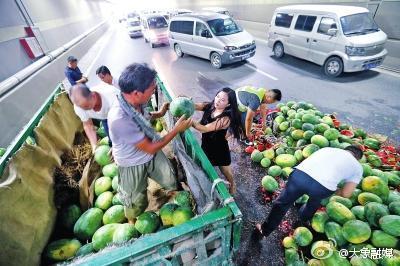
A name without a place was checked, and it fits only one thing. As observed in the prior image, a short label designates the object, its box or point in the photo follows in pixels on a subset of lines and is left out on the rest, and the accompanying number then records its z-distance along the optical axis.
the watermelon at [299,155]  3.89
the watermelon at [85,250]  2.27
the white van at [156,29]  16.33
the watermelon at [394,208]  2.59
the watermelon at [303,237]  2.73
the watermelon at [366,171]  3.20
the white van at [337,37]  7.77
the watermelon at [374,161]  3.61
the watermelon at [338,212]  2.69
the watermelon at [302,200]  3.36
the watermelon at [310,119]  4.43
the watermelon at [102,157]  3.32
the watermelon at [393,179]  3.23
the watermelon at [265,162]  4.08
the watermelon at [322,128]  4.16
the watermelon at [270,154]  4.18
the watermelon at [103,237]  2.30
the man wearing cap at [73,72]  6.37
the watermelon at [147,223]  2.33
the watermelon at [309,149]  3.75
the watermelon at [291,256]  2.62
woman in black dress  3.04
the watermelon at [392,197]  2.80
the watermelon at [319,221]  2.79
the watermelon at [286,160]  3.85
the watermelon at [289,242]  2.79
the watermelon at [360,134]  4.48
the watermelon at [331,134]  3.95
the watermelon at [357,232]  2.46
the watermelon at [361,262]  2.29
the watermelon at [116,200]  2.79
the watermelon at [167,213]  2.32
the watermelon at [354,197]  3.00
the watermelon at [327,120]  4.46
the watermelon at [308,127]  4.26
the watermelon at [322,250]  2.46
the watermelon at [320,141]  3.84
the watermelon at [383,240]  2.39
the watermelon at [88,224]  2.50
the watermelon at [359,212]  2.73
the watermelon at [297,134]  4.24
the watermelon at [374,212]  2.56
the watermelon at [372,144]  4.18
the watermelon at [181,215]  2.21
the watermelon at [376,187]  2.90
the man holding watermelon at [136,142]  1.93
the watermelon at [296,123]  4.43
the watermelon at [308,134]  4.11
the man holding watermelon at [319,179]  2.50
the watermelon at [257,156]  4.25
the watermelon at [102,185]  3.02
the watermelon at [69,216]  2.66
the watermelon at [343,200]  2.90
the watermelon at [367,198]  2.81
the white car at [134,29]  22.39
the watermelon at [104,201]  2.82
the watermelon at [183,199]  2.46
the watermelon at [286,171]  3.74
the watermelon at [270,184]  3.56
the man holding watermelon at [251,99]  4.13
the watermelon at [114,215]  2.61
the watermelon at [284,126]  4.67
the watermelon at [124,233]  2.25
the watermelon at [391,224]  2.38
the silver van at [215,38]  9.91
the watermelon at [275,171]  3.78
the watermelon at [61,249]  2.23
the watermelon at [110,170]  3.16
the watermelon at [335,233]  2.62
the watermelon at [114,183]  2.97
